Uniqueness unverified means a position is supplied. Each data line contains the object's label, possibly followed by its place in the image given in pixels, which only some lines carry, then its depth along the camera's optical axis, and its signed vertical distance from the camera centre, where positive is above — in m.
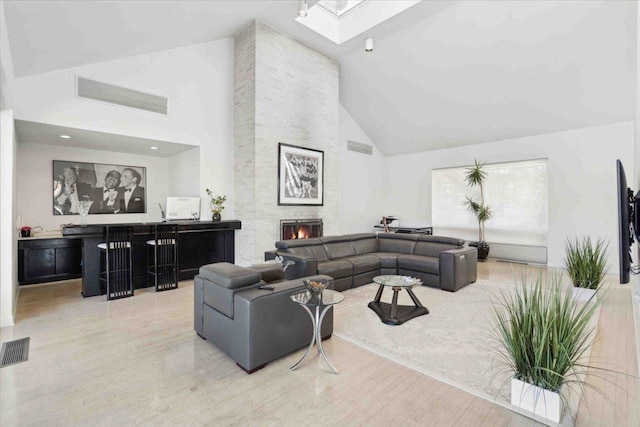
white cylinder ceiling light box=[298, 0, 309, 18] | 4.64 +3.09
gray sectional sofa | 4.54 -0.77
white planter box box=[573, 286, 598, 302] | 4.03 -1.07
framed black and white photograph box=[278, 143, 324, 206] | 5.98 +0.75
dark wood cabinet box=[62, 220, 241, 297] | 4.40 -0.59
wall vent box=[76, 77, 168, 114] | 4.41 +1.80
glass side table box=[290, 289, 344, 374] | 2.41 -0.73
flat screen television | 2.11 -0.08
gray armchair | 2.38 -0.88
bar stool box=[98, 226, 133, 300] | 4.32 -0.74
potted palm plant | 7.29 +0.12
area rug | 2.33 -1.24
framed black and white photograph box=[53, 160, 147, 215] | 5.46 +0.46
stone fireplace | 5.60 +1.80
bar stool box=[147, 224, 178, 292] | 4.75 -0.73
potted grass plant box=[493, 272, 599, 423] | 1.78 -0.82
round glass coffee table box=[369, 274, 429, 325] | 3.38 -1.16
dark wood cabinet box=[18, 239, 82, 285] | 4.76 -0.79
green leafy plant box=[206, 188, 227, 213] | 5.83 +0.19
